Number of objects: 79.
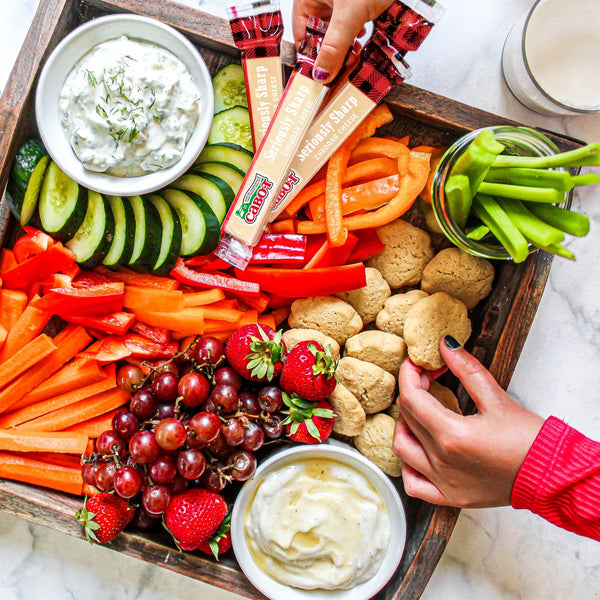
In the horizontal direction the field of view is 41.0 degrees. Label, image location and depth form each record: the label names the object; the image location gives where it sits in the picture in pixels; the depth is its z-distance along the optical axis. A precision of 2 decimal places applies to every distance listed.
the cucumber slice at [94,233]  0.53
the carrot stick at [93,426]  0.55
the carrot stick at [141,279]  0.55
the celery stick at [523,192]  0.46
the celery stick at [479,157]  0.46
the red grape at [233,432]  0.49
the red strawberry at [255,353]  0.50
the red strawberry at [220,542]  0.51
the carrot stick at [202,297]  0.54
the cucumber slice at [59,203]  0.52
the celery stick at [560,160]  0.46
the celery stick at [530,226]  0.46
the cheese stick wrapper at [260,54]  0.51
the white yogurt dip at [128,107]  0.49
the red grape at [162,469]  0.49
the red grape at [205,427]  0.48
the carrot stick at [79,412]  0.54
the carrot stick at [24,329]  0.53
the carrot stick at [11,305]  0.54
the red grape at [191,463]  0.49
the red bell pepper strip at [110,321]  0.54
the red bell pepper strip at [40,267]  0.52
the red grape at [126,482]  0.48
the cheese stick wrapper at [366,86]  0.50
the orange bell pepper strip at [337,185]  0.53
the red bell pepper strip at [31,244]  0.52
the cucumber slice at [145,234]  0.53
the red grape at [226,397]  0.50
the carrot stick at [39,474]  0.52
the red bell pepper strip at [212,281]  0.54
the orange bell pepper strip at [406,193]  0.53
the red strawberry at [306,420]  0.51
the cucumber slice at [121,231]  0.53
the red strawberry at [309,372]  0.50
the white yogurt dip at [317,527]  0.51
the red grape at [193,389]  0.50
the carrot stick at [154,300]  0.54
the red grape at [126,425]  0.51
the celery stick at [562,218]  0.47
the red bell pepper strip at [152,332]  0.55
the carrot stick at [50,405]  0.54
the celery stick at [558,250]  0.46
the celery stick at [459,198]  0.47
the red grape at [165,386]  0.51
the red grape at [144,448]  0.48
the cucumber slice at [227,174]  0.54
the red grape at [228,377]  0.52
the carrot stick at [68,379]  0.54
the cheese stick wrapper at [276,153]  0.51
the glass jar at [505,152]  0.50
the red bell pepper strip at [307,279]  0.53
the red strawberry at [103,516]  0.49
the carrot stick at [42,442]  0.53
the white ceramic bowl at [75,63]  0.50
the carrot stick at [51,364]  0.53
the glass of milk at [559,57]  0.55
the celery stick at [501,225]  0.46
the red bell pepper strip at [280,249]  0.55
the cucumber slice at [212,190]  0.53
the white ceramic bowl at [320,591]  0.51
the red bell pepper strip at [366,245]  0.55
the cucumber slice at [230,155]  0.53
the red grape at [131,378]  0.52
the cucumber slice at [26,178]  0.52
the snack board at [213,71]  0.51
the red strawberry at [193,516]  0.49
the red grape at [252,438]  0.50
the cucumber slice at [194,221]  0.53
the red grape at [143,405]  0.51
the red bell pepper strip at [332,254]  0.54
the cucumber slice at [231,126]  0.54
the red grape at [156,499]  0.49
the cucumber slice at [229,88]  0.53
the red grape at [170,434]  0.48
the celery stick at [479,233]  0.49
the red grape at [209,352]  0.52
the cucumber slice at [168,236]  0.53
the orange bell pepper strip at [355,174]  0.54
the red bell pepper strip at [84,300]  0.52
